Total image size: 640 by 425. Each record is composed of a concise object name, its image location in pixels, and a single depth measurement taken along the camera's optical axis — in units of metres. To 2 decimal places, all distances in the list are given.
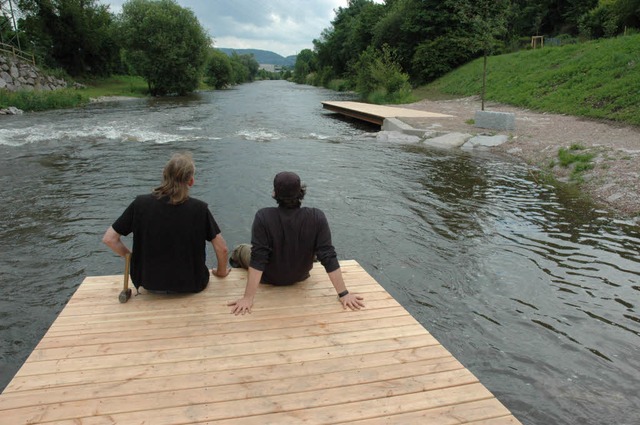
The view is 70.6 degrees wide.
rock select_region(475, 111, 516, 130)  15.34
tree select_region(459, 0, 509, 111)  19.30
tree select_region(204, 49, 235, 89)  63.09
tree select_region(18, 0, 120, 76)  39.97
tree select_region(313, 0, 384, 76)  54.88
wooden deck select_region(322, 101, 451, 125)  19.83
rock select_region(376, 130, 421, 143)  15.77
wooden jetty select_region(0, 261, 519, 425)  2.40
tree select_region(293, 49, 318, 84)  92.72
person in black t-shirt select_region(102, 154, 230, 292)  3.46
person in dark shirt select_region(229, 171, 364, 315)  3.54
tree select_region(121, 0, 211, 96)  40.59
